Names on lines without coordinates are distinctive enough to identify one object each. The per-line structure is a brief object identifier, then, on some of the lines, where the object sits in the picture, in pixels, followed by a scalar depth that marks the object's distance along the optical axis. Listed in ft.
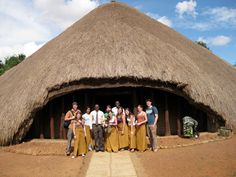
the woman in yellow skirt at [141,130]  22.65
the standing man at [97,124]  22.51
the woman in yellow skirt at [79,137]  21.94
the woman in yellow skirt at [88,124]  22.82
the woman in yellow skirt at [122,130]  22.93
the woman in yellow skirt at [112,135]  22.69
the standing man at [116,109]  23.16
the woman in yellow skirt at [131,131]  22.90
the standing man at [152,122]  22.65
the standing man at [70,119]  22.21
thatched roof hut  26.40
